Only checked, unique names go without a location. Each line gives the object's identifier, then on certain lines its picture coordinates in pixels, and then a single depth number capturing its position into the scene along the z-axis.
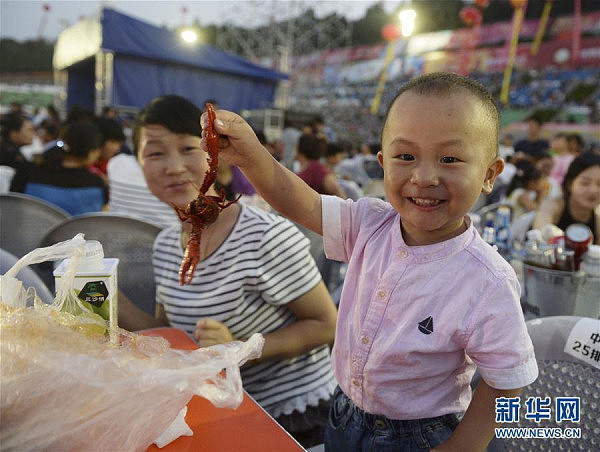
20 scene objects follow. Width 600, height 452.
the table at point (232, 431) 0.87
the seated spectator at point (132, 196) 3.45
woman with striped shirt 1.56
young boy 0.96
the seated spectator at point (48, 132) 7.40
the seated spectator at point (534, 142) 7.58
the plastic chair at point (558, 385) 1.12
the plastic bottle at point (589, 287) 1.59
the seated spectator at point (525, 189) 4.55
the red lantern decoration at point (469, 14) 21.97
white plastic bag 0.69
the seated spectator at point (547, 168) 4.87
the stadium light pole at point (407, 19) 12.49
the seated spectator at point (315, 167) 4.69
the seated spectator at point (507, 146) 10.61
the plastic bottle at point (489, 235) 2.39
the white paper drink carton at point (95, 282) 0.91
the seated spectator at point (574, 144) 6.71
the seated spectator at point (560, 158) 6.27
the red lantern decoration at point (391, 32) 17.81
